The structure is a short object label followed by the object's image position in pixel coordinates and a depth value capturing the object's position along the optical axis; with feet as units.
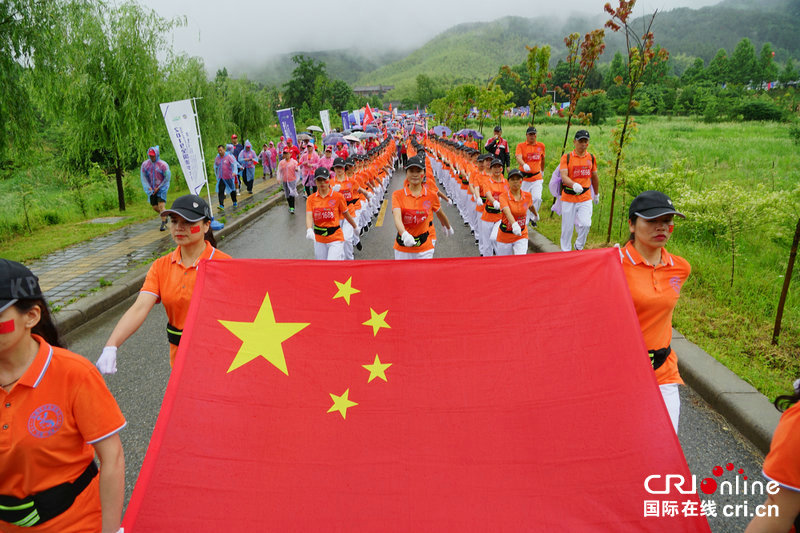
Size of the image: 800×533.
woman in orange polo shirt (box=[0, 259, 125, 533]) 5.47
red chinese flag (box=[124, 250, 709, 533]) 7.20
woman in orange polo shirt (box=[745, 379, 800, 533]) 5.01
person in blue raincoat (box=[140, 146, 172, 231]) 37.42
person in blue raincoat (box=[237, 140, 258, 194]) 59.31
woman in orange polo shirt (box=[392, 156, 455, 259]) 18.44
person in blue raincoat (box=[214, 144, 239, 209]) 45.91
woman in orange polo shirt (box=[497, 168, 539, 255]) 21.15
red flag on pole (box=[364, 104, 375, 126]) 107.14
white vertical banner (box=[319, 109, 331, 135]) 90.37
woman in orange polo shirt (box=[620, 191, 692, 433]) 9.41
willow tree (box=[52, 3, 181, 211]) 41.27
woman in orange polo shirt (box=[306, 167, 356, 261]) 21.75
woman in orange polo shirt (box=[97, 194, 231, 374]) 10.11
